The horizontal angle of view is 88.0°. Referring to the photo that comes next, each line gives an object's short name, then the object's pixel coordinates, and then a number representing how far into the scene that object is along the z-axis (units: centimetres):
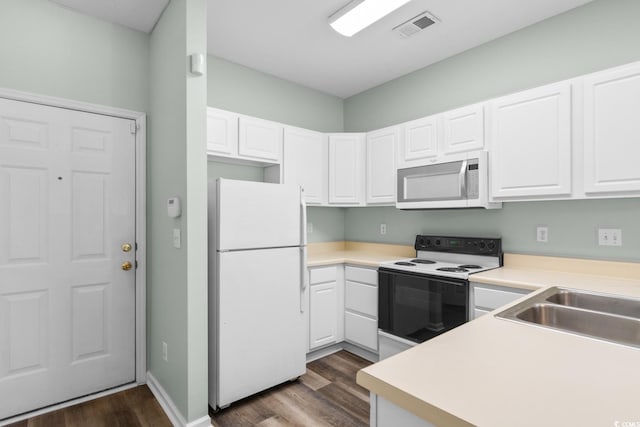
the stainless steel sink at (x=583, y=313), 132
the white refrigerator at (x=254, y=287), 219
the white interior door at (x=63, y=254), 213
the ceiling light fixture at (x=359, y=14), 218
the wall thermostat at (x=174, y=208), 204
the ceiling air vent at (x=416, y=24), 246
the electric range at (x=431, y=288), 233
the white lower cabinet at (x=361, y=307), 291
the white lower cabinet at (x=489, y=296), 204
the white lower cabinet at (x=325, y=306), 292
